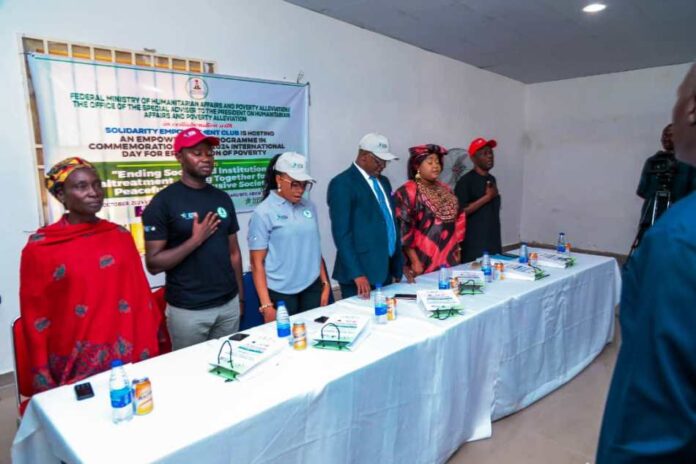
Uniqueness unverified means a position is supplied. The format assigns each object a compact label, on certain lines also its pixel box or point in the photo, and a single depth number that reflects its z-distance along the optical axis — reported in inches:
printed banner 94.1
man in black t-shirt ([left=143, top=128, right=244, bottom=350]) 66.2
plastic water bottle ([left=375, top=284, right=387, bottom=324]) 66.9
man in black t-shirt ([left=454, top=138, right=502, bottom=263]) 119.5
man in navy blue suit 80.2
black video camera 140.2
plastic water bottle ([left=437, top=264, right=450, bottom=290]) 80.8
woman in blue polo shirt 75.0
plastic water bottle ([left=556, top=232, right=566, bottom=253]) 115.0
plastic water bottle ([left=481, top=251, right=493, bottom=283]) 90.3
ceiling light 130.8
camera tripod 140.6
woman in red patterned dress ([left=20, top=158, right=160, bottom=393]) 55.4
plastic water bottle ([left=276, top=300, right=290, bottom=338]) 60.1
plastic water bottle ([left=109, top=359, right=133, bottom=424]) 41.4
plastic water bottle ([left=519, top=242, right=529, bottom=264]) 104.1
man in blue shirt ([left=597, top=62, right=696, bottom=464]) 20.5
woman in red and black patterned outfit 96.6
